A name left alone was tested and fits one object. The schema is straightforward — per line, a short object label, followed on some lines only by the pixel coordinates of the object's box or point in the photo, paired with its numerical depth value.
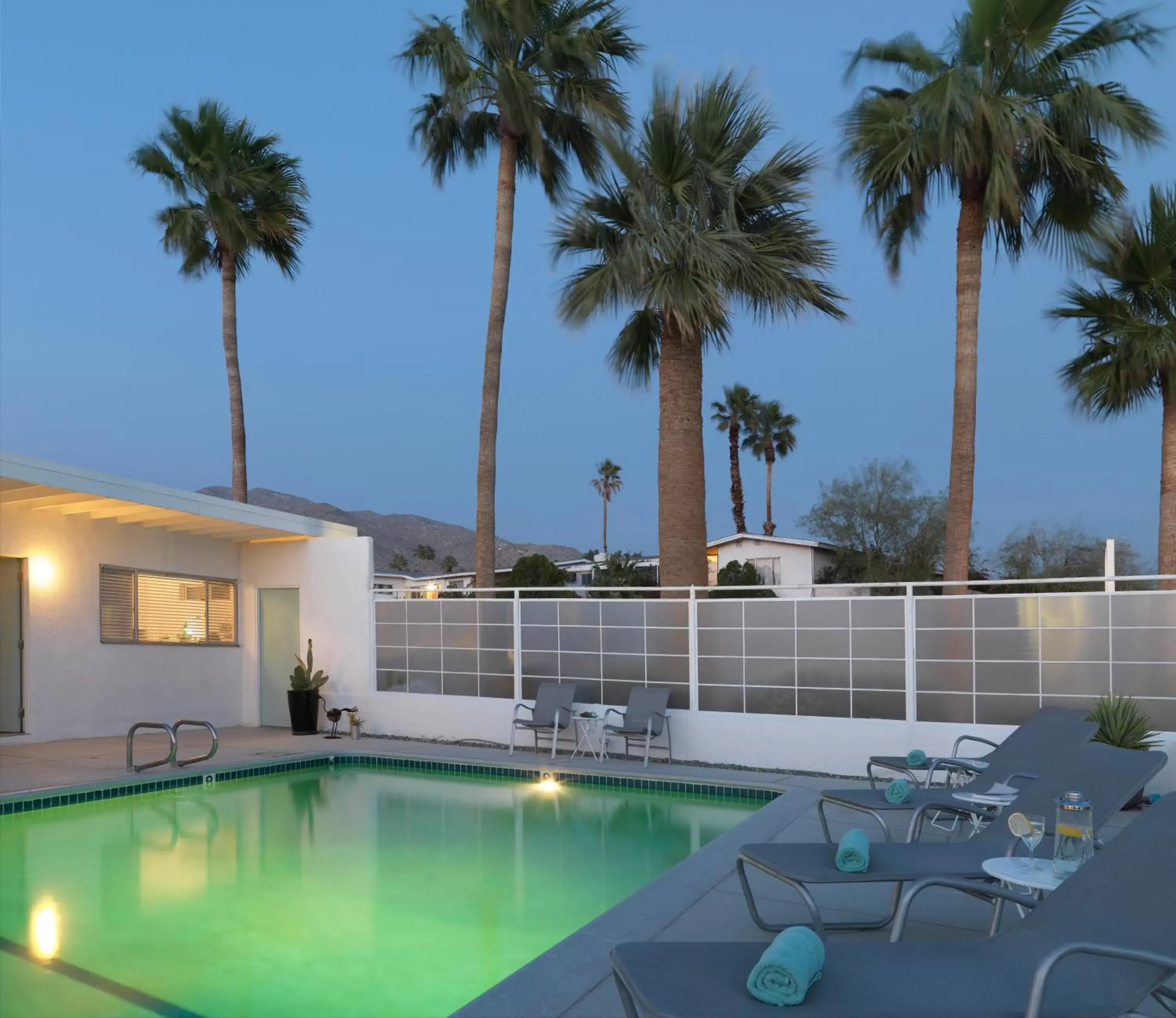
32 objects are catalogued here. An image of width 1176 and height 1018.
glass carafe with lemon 3.36
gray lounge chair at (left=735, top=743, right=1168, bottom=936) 3.84
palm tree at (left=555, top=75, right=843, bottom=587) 11.12
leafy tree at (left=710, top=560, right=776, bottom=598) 30.69
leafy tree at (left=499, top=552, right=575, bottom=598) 30.55
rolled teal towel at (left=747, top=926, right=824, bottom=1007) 2.44
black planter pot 12.21
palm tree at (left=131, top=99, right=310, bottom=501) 16.41
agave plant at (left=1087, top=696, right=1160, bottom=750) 7.48
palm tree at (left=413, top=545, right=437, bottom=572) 66.50
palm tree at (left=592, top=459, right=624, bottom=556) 59.72
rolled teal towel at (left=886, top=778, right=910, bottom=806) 5.41
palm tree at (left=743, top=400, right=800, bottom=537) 41.94
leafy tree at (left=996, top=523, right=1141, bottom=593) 35.06
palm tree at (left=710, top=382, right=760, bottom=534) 40.44
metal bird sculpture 11.98
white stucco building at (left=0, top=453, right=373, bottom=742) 11.07
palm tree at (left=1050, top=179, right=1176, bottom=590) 13.12
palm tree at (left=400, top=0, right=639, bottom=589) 13.34
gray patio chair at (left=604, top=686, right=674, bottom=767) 9.80
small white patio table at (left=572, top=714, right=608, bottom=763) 10.36
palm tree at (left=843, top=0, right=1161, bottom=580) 10.68
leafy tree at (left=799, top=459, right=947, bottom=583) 33.94
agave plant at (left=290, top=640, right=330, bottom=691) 12.23
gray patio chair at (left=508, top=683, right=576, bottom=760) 10.41
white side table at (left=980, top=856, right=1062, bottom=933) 3.29
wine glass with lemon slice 3.53
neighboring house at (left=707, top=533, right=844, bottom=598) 32.34
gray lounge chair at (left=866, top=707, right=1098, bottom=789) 5.95
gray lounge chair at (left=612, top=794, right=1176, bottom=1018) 2.45
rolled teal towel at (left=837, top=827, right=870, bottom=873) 3.82
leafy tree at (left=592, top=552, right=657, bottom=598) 32.03
